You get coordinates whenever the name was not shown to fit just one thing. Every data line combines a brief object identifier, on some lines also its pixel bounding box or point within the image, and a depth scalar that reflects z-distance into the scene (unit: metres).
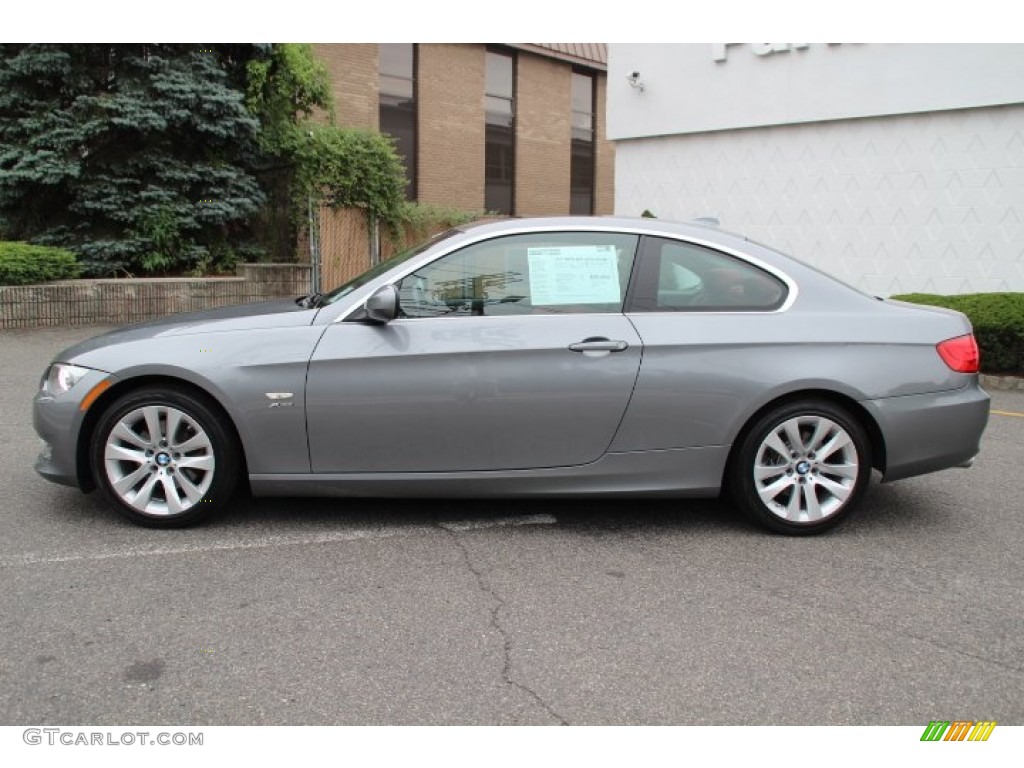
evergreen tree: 12.67
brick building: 20.59
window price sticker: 4.52
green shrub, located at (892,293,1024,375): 9.61
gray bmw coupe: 4.34
